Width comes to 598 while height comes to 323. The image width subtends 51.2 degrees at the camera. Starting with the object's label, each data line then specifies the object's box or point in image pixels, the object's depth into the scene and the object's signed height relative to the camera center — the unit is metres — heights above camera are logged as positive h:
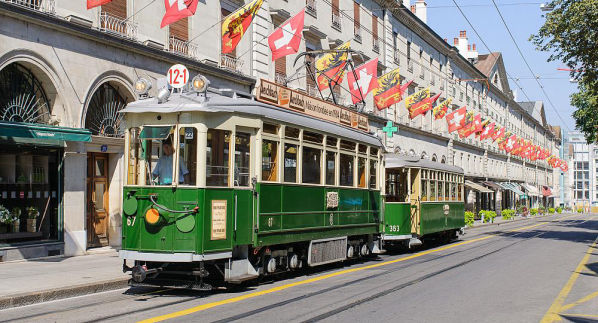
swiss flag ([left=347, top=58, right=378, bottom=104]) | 26.59 +4.91
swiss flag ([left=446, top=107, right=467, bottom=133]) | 40.09 +4.67
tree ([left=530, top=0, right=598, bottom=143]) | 22.45 +5.90
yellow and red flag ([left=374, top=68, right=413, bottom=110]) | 28.80 +4.70
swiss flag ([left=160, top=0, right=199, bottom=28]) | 16.55 +4.81
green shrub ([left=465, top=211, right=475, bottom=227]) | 38.59 -1.66
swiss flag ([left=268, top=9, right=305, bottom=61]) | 20.67 +5.08
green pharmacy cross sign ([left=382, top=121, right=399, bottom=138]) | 32.57 +3.24
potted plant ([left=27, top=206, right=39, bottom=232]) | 14.95 -0.69
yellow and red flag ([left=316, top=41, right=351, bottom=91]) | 24.30 +4.98
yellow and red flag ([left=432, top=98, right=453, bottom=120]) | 36.88 +4.85
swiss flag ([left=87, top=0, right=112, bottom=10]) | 15.09 +4.51
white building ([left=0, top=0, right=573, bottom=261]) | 14.64 +2.93
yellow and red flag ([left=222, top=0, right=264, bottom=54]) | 18.56 +5.05
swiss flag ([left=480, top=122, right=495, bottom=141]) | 47.56 +4.52
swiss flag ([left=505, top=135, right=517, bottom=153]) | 56.29 +4.39
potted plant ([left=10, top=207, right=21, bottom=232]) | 14.53 -0.71
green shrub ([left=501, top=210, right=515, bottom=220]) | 54.53 -2.02
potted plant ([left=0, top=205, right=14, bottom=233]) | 14.11 -0.69
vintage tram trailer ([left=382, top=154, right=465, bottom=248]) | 18.72 -0.28
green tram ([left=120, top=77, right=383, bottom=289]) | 9.90 +0.06
